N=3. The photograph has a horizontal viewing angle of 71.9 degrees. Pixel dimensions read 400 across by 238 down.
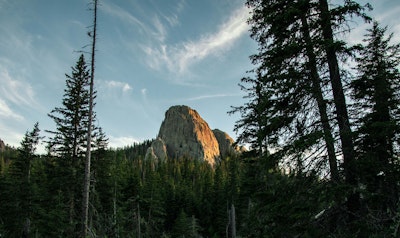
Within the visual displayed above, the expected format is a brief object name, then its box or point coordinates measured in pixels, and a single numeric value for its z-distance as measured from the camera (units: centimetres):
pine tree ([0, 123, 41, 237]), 2491
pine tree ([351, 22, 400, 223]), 651
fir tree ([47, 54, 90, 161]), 1906
